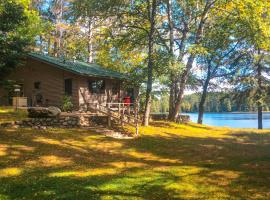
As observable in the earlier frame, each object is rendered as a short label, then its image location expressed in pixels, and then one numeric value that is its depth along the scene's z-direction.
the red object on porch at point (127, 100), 21.07
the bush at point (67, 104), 18.39
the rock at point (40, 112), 15.13
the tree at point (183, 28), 20.61
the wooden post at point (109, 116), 16.37
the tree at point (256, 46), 18.37
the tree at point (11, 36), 14.27
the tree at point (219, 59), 23.35
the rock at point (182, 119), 22.88
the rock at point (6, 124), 13.54
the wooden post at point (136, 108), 15.33
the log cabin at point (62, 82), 19.18
